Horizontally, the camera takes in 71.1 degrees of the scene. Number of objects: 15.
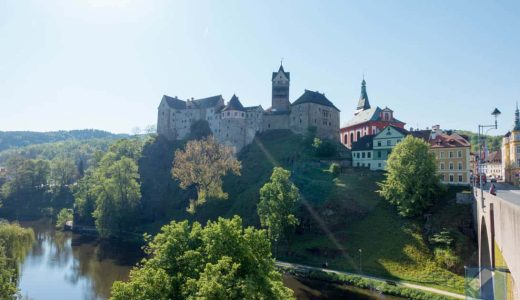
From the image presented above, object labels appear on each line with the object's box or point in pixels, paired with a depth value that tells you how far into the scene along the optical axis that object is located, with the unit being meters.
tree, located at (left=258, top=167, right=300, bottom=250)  51.72
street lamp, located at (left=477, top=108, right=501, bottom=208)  25.14
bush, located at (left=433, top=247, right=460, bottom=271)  41.97
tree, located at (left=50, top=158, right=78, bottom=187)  115.94
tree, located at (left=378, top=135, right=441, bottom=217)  50.97
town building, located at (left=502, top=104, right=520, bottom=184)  62.41
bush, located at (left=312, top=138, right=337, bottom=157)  76.81
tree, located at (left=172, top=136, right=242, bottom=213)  69.25
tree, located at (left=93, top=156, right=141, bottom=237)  68.50
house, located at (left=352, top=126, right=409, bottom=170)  68.69
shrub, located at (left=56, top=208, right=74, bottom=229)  82.44
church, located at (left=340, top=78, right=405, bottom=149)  81.56
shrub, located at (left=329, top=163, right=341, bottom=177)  67.75
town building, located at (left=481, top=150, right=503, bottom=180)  103.22
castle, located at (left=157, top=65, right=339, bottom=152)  88.56
